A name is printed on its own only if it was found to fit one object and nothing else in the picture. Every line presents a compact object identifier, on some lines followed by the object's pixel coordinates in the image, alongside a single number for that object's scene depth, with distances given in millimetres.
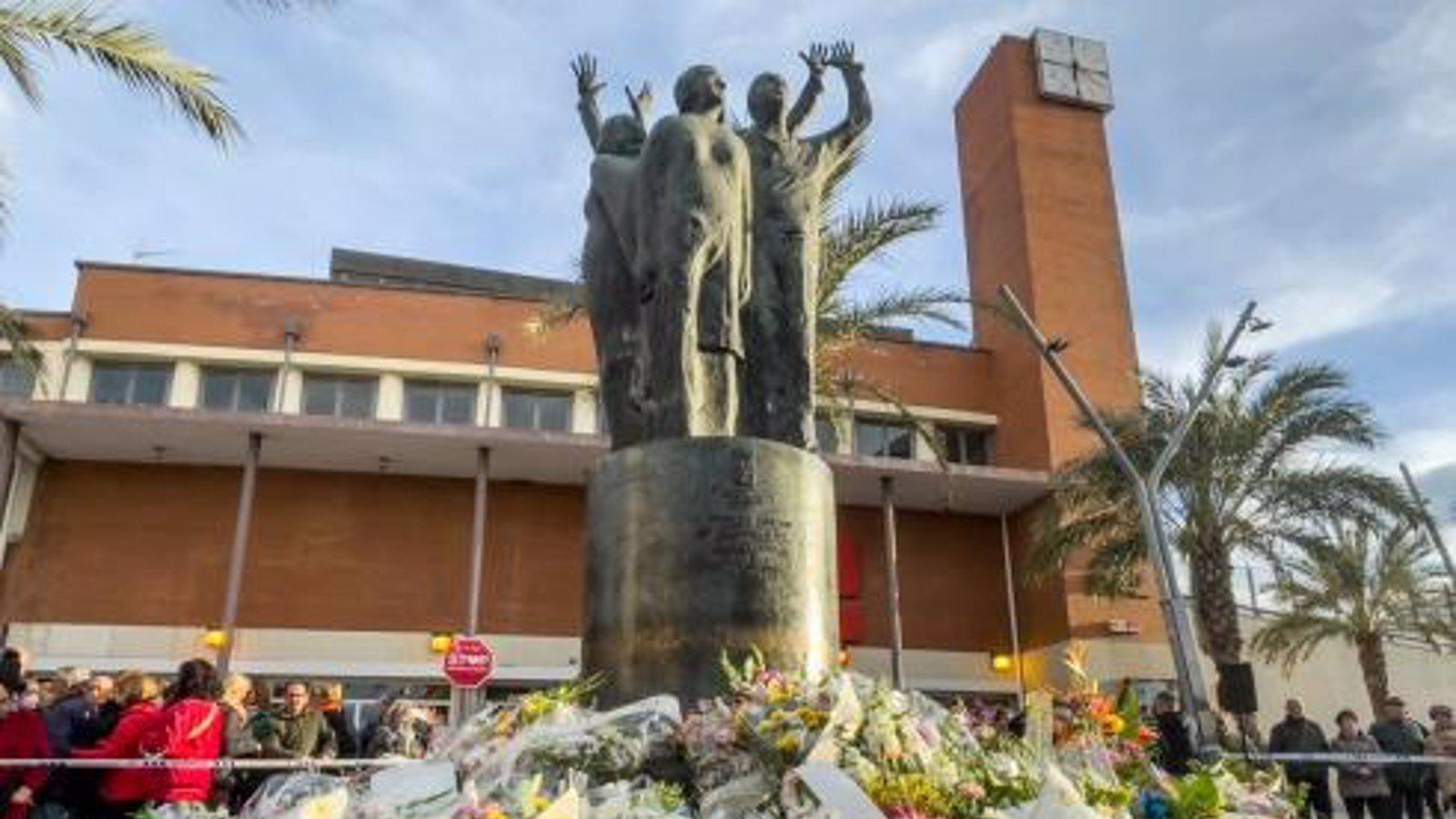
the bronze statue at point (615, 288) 5477
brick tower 23703
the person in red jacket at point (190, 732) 6430
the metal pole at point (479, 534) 19328
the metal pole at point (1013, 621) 24964
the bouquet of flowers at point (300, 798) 2004
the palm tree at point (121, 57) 9531
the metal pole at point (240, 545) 17734
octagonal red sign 16859
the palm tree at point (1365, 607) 25641
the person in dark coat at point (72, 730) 7305
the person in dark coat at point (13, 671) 8603
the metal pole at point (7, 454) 19406
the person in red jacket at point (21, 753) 7164
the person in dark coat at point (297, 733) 8078
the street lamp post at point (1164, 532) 15820
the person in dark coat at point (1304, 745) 11895
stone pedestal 4305
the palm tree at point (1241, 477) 19719
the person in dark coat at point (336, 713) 8938
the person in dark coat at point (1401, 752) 12328
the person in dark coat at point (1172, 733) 10836
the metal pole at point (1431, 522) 19719
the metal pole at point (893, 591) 20781
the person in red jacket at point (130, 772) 6605
